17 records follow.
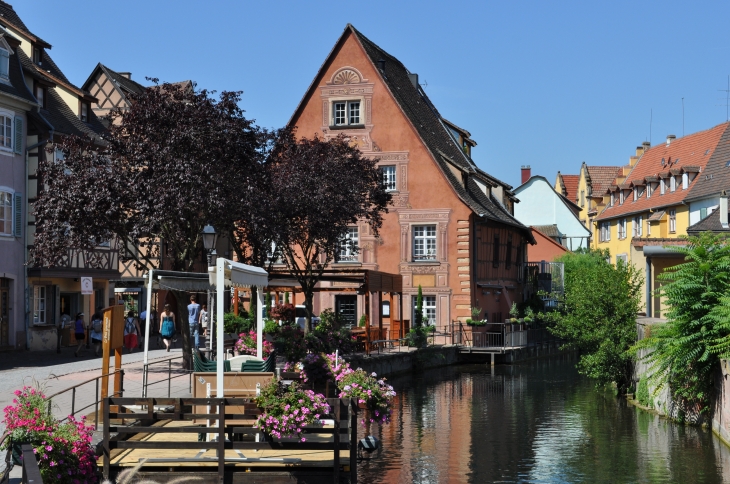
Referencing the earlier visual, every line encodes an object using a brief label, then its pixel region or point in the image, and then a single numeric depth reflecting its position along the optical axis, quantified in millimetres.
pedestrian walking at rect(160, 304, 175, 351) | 34062
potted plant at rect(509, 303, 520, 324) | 48922
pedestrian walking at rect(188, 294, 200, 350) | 34844
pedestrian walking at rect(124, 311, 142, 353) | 34312
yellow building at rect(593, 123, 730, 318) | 53188
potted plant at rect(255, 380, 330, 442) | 12820
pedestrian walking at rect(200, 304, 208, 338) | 36447
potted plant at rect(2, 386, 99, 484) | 11375
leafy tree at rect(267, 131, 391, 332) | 34656
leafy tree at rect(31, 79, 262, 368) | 25750
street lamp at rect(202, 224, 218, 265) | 22266
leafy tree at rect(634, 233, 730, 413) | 20297
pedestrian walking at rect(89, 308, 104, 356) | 33531
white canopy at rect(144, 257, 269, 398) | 13438
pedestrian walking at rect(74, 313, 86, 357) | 35375
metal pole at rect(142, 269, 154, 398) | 15523
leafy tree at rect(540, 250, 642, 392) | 29406
